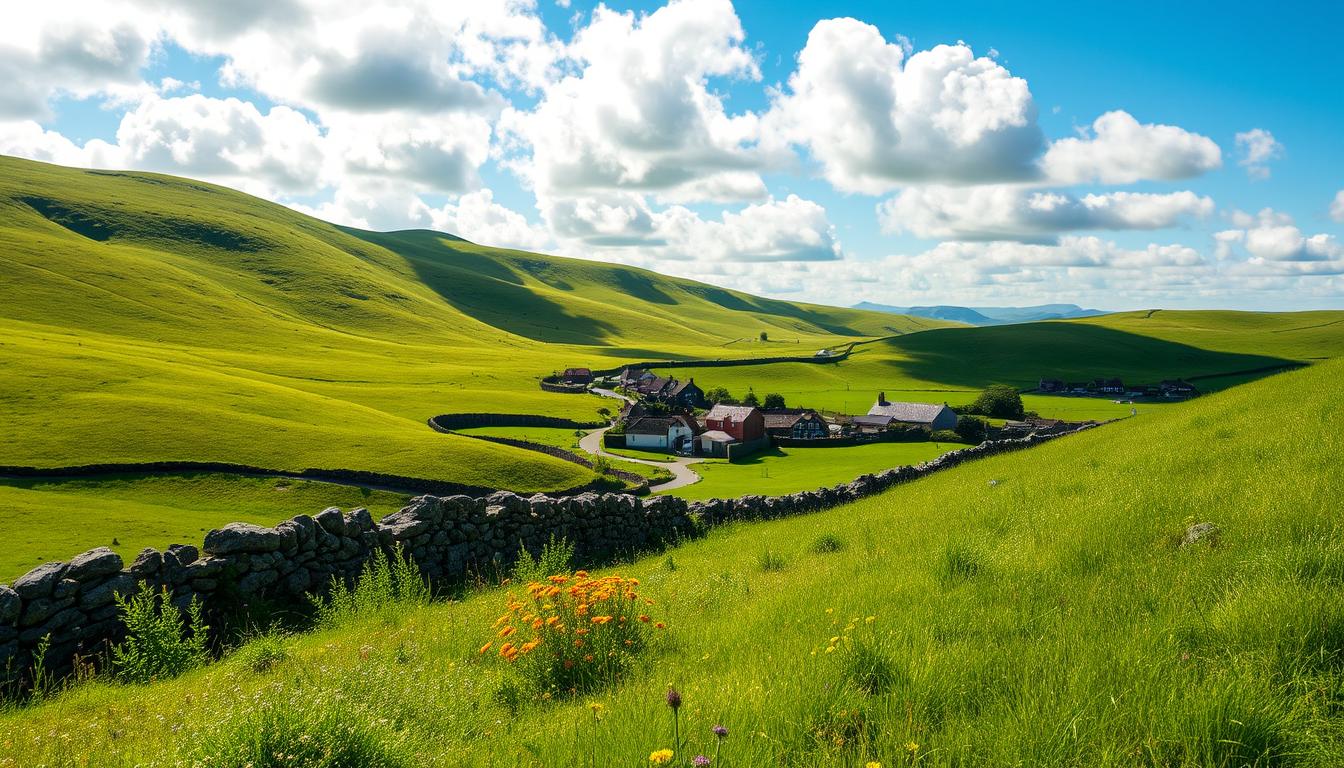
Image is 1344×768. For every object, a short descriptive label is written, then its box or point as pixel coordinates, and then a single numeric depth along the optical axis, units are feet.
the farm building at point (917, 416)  339.36
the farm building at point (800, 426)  323.16
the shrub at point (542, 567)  39.52
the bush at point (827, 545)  42.01
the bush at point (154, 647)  31.81
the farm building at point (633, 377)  467.52
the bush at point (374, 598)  37.76
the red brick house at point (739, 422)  306.96
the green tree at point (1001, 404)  365.20
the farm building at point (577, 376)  467.52
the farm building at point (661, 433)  298.35
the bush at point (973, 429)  314.76
